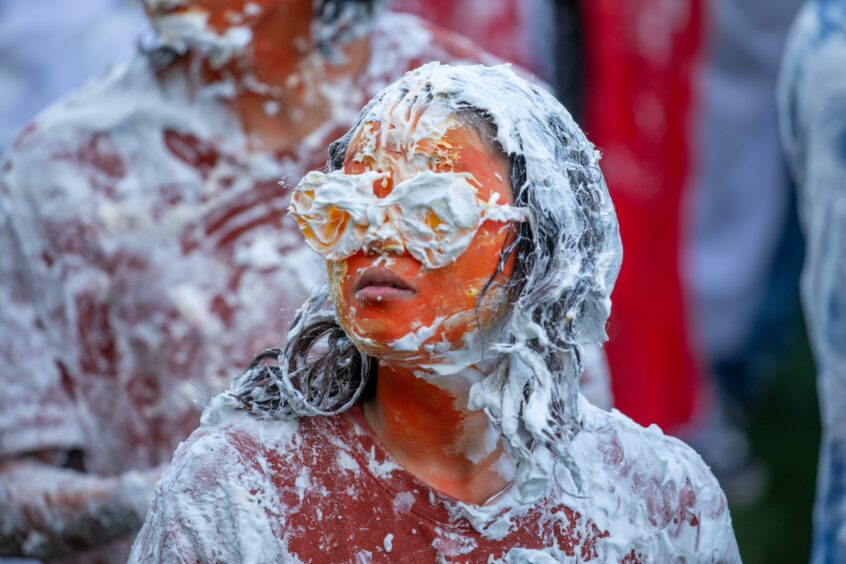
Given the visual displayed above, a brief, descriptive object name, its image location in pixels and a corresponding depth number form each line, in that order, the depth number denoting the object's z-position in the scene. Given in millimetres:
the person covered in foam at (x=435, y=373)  4148
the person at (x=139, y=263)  6402
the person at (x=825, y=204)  6965
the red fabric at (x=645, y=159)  10617
